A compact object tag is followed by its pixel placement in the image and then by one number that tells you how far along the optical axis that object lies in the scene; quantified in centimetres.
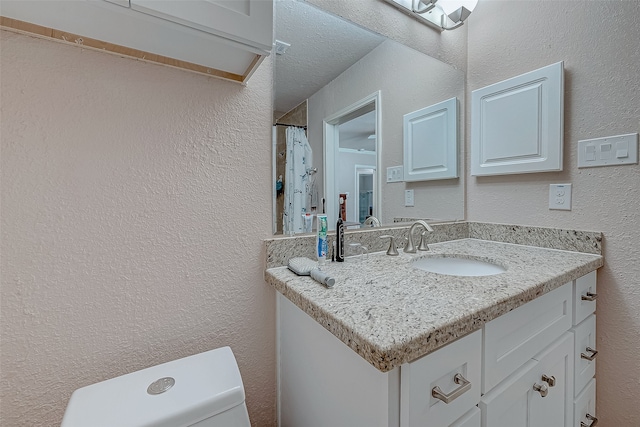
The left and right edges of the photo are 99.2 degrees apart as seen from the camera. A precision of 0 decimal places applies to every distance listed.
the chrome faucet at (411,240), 118
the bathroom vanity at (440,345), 51
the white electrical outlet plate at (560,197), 114
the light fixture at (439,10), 125
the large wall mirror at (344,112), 99
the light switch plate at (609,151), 98
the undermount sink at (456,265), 109
